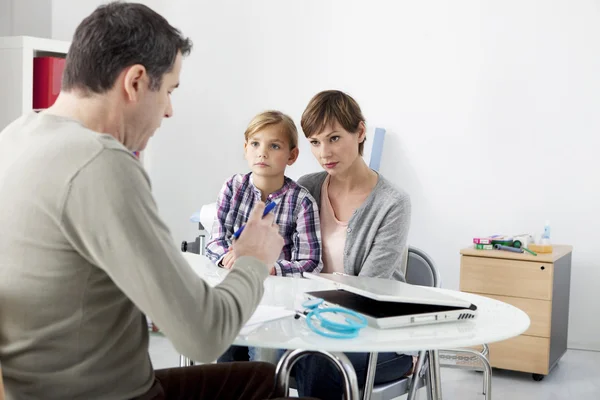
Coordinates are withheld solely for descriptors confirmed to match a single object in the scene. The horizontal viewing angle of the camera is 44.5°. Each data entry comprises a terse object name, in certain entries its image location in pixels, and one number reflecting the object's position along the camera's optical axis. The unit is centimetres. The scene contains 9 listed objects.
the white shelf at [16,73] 346
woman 213
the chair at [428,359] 190
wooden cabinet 348
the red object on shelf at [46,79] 353
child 222
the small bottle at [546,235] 376
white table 136
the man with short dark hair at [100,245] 103
